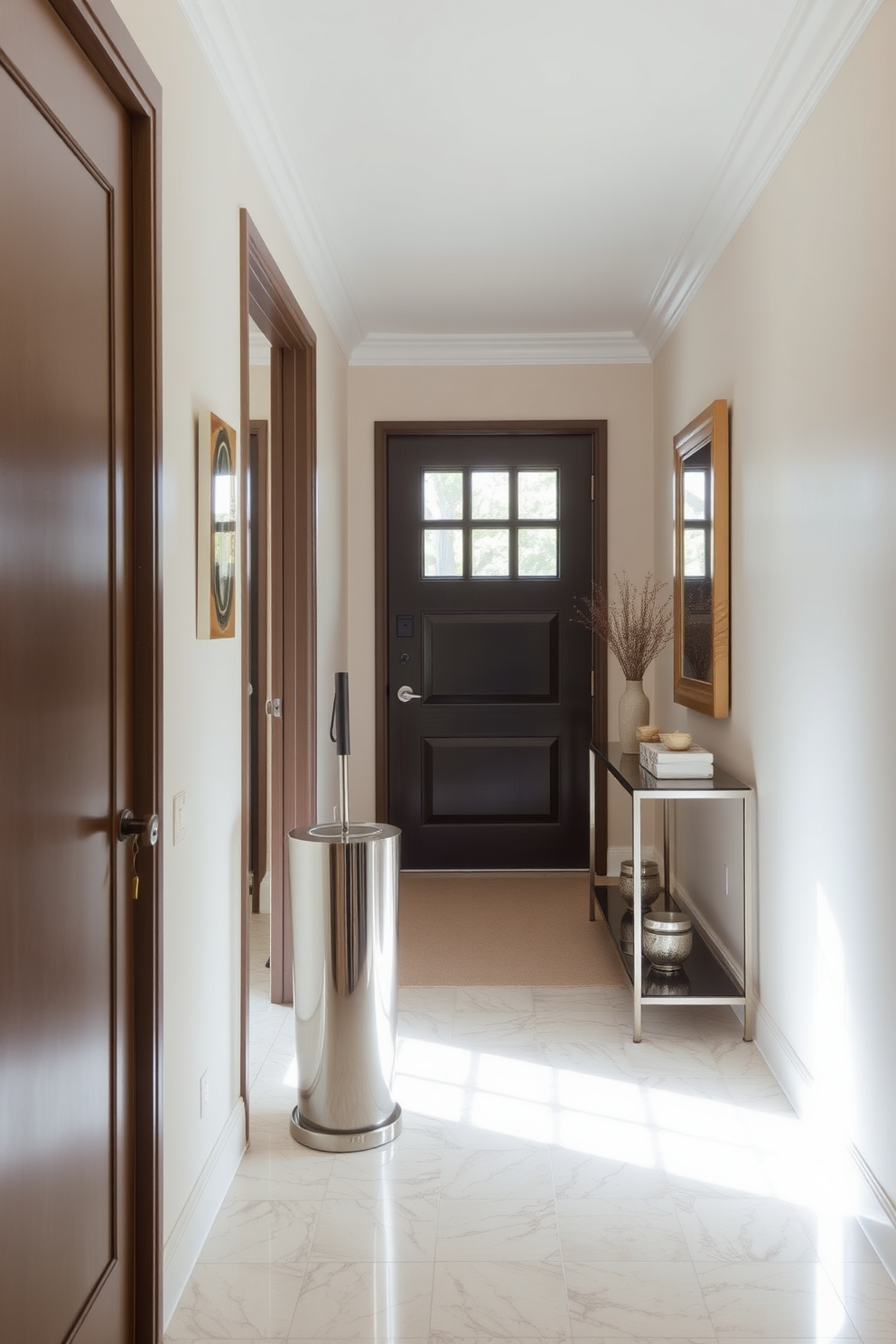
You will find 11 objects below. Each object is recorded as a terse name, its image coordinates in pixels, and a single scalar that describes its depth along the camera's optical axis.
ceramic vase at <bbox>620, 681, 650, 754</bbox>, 4.14
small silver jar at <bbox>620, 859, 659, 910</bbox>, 3.86
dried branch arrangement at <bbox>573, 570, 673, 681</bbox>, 4.26
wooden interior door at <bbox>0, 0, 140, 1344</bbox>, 1.31
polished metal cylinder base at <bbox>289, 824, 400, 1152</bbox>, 2.45
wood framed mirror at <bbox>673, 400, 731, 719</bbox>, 3.45
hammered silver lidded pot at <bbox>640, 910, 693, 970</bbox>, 3.29
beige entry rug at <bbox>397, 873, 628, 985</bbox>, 3.78
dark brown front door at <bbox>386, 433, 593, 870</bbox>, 5.10
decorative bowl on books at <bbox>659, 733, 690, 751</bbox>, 3.39
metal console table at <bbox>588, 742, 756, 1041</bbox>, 3.10
